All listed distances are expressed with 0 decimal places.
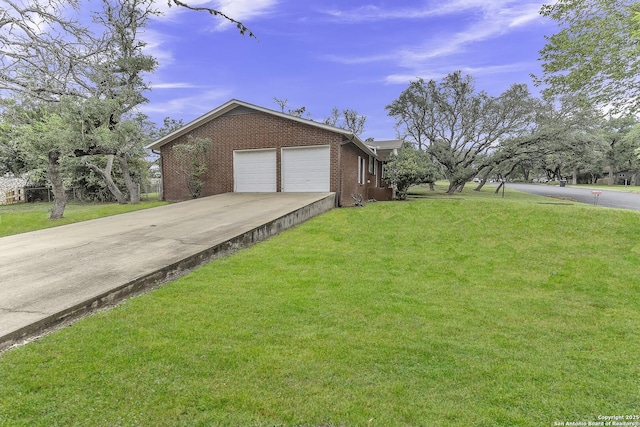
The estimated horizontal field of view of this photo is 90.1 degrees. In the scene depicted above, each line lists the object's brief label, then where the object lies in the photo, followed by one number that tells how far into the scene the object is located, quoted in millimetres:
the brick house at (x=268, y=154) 12984
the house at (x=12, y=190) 20234
